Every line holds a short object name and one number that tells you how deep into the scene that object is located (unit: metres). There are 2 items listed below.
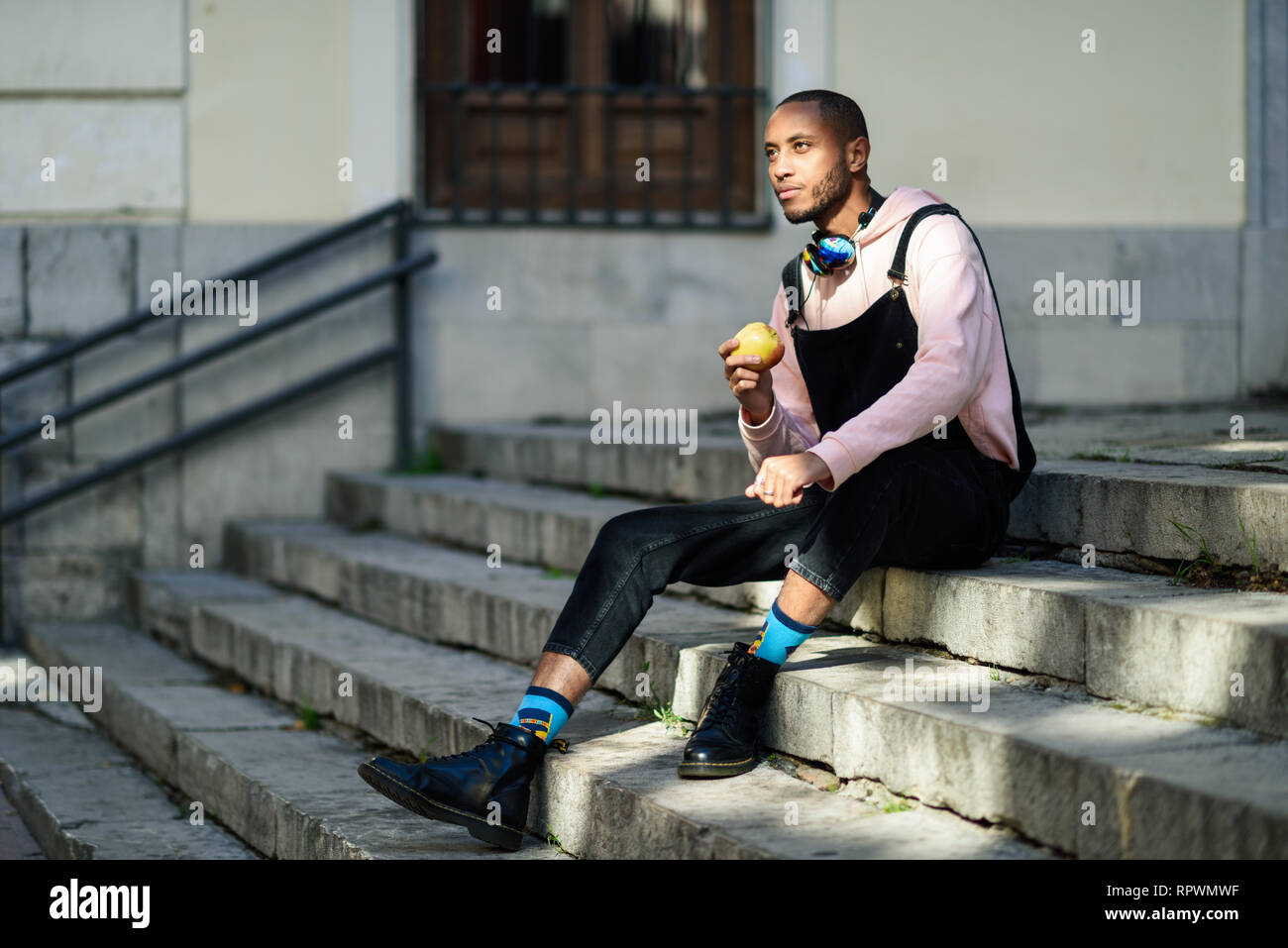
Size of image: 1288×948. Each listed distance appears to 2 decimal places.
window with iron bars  15.20
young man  6.99
